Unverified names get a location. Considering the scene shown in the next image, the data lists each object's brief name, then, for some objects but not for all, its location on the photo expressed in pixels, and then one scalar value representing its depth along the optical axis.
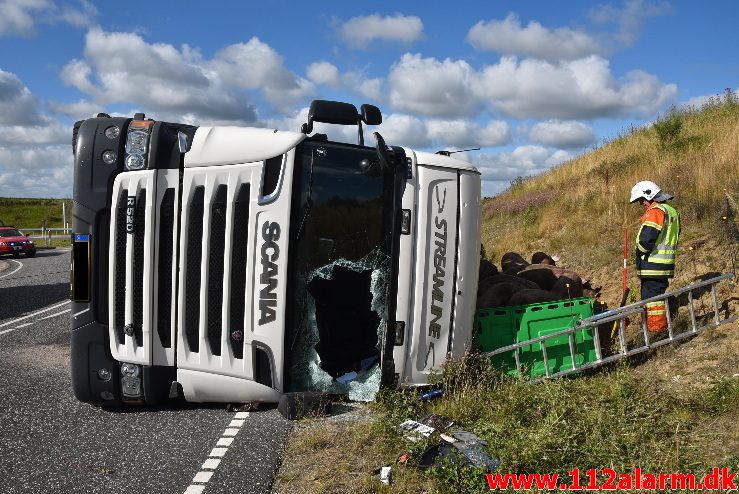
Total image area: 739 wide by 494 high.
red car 21.86
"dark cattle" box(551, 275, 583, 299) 6.77
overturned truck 4.35
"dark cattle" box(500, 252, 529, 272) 8.19
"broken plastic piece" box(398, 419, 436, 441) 3.87
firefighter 5.95
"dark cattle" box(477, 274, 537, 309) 6.00
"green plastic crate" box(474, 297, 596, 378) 5.12
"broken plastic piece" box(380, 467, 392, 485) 3.40
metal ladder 4.92
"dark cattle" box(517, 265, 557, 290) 7.04
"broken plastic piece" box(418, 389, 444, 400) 4.62
